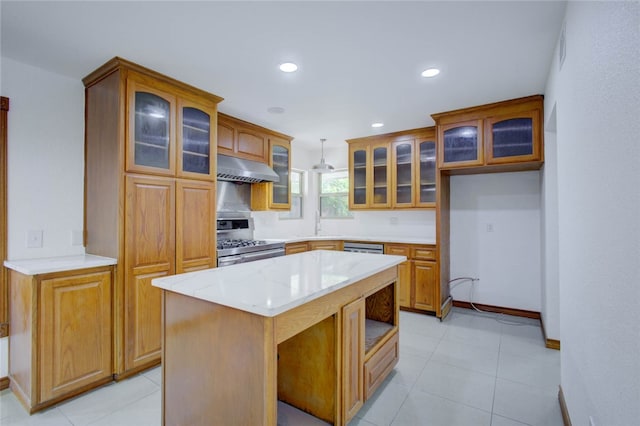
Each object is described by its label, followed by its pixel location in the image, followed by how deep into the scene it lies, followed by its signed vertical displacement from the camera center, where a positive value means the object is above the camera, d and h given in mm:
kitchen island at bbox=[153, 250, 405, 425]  1255 -627
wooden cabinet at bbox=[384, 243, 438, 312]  3797 -783
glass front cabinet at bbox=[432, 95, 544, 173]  3158 +869
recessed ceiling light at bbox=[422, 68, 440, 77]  2552 +1221
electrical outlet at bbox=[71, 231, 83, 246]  2621 -200
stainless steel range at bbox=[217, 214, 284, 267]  3317 -361
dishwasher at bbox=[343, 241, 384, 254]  4168 -458
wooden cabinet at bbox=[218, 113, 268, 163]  3580 +958
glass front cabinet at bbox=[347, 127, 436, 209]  4160 +649
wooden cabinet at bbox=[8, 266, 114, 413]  2020 -846
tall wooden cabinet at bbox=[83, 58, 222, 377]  2385 +223
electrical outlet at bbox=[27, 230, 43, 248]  2402 -189
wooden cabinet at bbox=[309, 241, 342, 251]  4535 -450
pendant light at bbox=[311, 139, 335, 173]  4594 +710
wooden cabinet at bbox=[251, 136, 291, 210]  4266 +425
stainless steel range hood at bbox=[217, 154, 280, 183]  3442 +530
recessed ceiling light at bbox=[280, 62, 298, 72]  2453 +1214
